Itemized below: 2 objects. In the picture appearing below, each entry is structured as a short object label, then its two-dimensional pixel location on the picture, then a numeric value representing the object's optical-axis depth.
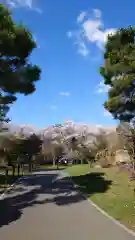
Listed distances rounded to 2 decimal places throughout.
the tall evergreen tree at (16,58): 7.79
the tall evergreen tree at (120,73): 9.56
